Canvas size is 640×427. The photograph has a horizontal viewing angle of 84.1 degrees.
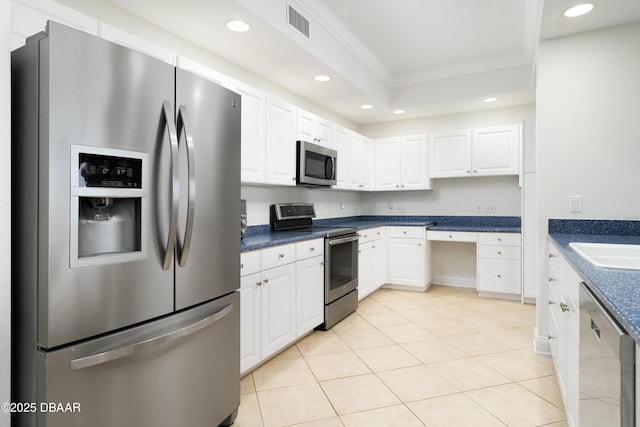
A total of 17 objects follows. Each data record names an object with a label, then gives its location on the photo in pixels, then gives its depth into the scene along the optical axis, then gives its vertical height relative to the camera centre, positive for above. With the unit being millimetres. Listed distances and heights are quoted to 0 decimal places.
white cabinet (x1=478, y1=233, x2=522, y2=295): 4055 -581
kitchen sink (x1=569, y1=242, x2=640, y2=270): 1862 -213
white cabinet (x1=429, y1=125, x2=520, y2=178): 4293 +773
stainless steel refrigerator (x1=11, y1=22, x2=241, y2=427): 1125 -92
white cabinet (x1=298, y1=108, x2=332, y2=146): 3367 +852
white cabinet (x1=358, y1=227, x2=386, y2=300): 3936 -572
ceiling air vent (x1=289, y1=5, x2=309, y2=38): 2594 +1444
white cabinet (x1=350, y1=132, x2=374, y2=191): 4438 +669
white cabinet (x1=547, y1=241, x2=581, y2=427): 1468 -577
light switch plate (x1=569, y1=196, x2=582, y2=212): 2547 +72
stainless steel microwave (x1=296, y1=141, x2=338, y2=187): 3268 +478
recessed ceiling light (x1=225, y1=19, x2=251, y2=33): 2330 +1258
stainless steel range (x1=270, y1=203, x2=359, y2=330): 3189 -422
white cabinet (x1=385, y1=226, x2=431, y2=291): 4453 -578
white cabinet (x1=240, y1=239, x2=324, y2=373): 2252 -616
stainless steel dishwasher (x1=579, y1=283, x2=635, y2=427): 839 -435
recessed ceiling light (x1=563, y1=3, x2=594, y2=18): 2164 +1274
